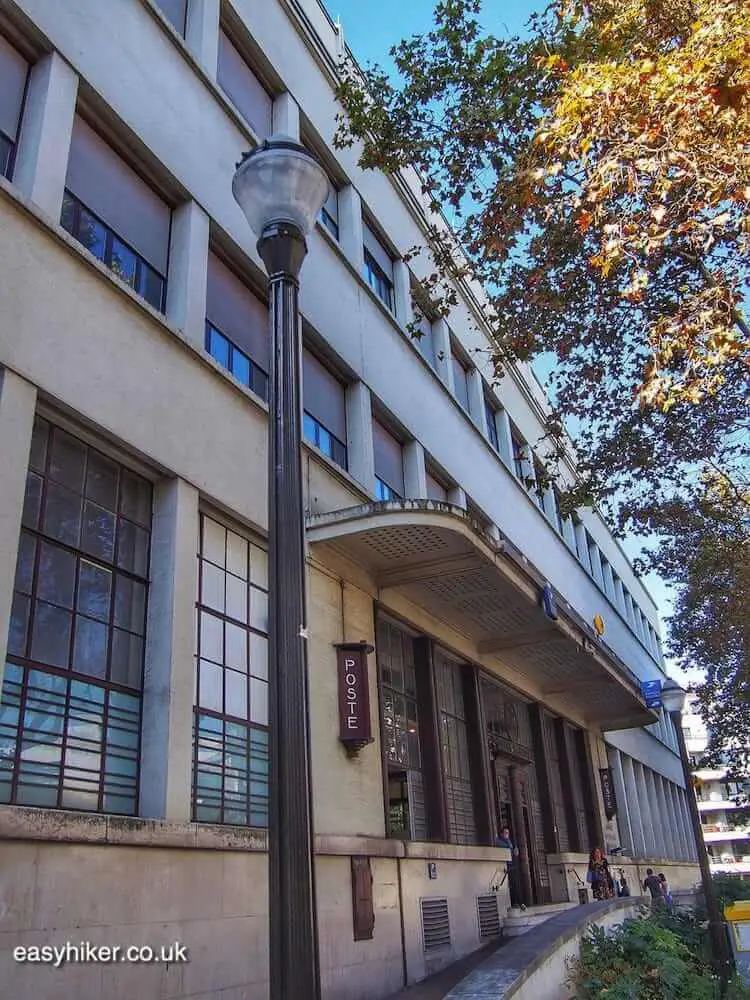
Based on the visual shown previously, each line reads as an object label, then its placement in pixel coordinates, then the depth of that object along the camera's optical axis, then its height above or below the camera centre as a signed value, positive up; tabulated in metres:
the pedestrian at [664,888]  23.98 -0.75
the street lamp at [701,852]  14.80 +0.15
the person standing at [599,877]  21.12 -0.25
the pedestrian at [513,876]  17.24 -0.09
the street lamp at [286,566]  3.55 +1.45
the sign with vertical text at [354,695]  11.02 +2.20
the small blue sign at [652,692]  27.73 +5.12
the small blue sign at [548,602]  14.83 +4.24
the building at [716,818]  85.38 +3.92
